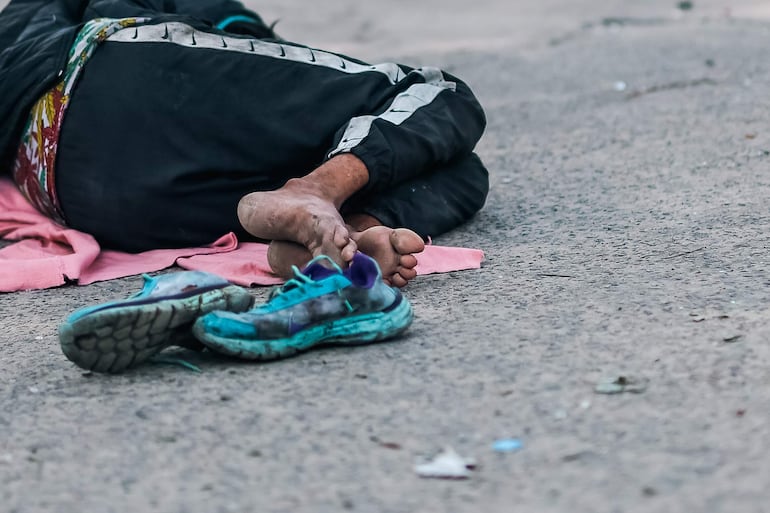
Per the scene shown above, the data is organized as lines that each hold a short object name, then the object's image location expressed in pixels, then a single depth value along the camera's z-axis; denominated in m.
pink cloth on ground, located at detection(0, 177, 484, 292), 6.25
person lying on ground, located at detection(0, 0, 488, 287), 6.31
